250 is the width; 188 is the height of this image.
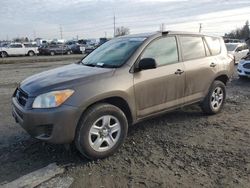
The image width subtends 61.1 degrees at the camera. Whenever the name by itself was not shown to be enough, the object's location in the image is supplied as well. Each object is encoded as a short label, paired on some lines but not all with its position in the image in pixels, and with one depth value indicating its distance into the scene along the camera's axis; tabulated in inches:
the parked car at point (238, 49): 504.1
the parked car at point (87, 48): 1181.7
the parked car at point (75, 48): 1196.6
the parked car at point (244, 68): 331.9
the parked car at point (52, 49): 1082.9
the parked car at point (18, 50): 974.0
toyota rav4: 108.7
